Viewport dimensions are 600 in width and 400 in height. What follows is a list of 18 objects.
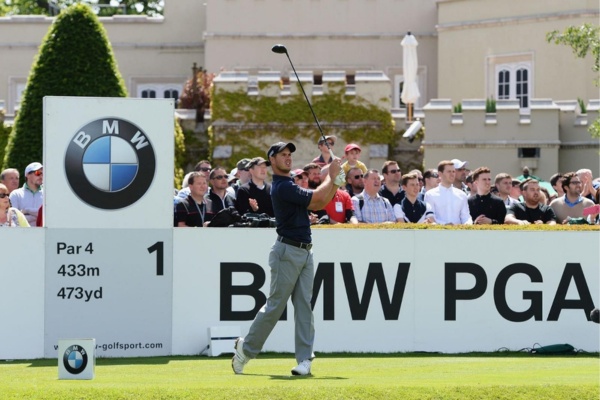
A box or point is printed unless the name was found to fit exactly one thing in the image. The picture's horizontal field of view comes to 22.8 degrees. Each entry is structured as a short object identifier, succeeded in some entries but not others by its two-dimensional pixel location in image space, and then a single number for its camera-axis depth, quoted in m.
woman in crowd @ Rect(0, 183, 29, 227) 16.22
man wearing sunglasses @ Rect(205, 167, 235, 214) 17.48
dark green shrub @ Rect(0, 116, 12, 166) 39.66
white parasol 39.09
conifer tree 31.89
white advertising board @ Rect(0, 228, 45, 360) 15.55
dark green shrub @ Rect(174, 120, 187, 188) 37.92
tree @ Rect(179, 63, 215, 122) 41.84
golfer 12.82
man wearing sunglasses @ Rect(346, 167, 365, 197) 18.95
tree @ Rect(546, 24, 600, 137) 26.78
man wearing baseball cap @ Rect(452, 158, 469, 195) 20.58
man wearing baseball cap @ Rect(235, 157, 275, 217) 17.00
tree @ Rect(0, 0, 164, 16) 65.38
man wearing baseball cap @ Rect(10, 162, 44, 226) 18.48
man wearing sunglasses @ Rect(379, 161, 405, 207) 18.67
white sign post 15.61
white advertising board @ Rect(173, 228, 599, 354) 15.89
